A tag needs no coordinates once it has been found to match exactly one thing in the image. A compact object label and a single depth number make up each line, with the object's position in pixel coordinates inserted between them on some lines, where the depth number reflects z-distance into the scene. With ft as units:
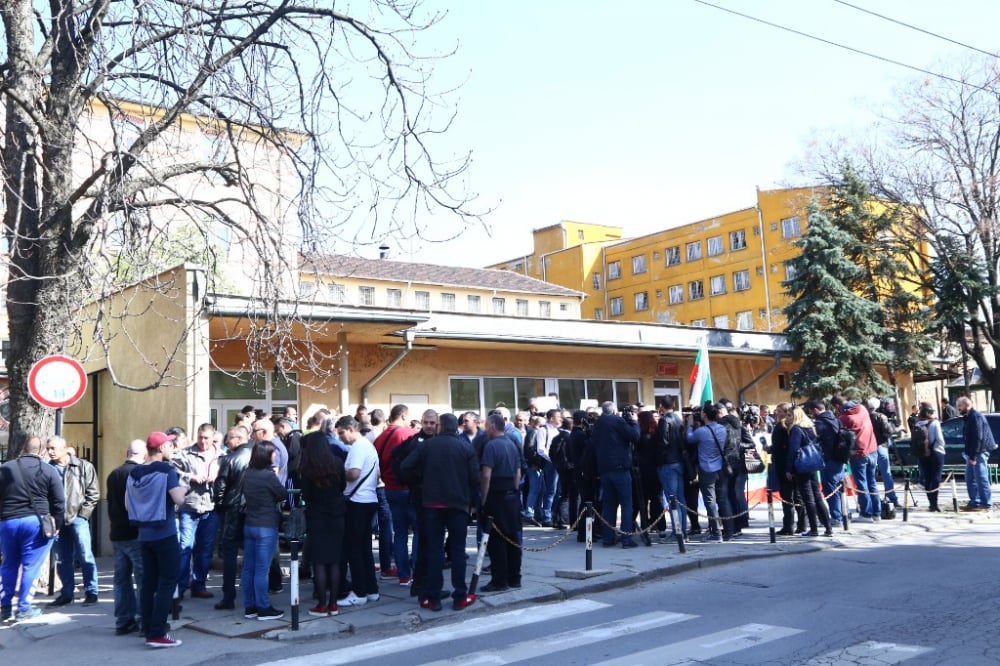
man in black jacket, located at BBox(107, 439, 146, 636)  27.50
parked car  63.55
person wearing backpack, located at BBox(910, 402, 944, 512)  47.67
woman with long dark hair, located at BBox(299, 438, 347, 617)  28.19
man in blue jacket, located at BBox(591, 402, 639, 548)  38.22
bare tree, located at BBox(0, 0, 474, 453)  32.89
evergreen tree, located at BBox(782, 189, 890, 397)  93.40
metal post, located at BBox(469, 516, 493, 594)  29.58
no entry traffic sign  32.63
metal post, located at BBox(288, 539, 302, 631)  26.58
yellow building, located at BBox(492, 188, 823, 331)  190.29
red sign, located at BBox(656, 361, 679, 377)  83.68
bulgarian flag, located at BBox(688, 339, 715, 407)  68.69
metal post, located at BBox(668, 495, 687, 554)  39.84
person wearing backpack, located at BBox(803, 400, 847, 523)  42.80
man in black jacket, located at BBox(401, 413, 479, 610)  28.73
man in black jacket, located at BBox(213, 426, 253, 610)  30.12
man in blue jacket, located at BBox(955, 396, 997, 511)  47.39
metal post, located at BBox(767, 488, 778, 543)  38.91
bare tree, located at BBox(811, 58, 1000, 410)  98.48
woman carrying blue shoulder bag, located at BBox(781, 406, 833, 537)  40.45
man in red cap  26.05
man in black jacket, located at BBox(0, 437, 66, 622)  30.40
